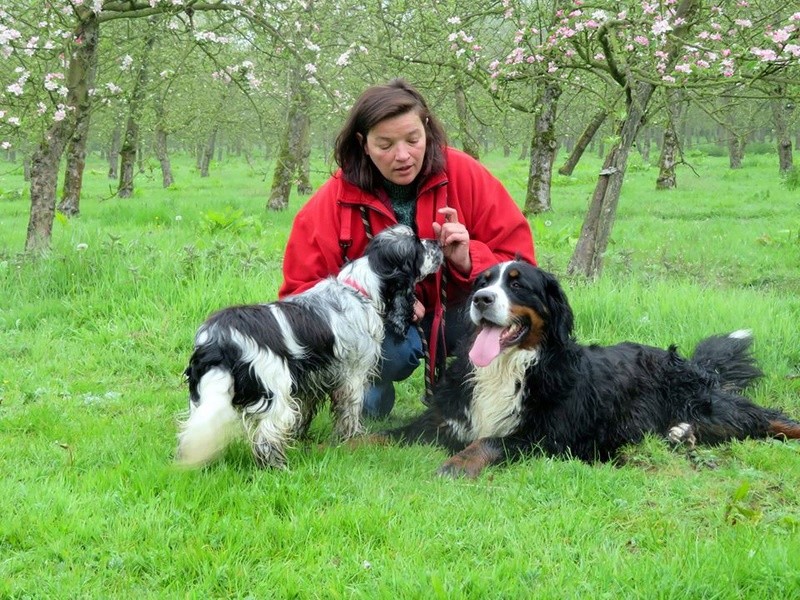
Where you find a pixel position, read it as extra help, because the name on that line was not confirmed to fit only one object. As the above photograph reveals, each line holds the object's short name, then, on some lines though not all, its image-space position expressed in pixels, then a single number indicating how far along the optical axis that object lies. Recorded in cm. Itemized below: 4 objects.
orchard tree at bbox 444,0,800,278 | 574
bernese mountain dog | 381
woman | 426
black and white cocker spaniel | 349
